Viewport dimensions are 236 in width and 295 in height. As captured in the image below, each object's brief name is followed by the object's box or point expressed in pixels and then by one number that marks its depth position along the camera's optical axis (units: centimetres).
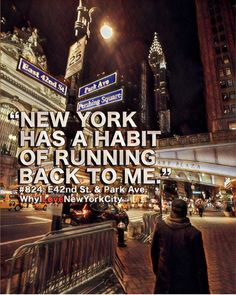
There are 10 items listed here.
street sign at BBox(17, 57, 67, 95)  513
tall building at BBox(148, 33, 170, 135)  16638
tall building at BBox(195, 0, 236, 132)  5178
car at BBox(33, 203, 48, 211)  2414
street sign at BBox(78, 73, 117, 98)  570
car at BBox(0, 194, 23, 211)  2152
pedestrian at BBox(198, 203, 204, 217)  2547
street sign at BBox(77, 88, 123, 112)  573
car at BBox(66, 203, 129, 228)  1109
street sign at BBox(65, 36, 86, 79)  532
